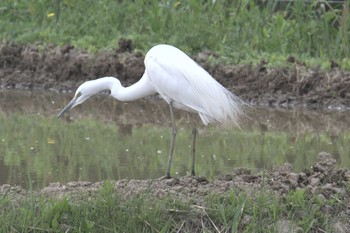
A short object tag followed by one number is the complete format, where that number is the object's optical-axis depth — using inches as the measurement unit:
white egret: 581.9
